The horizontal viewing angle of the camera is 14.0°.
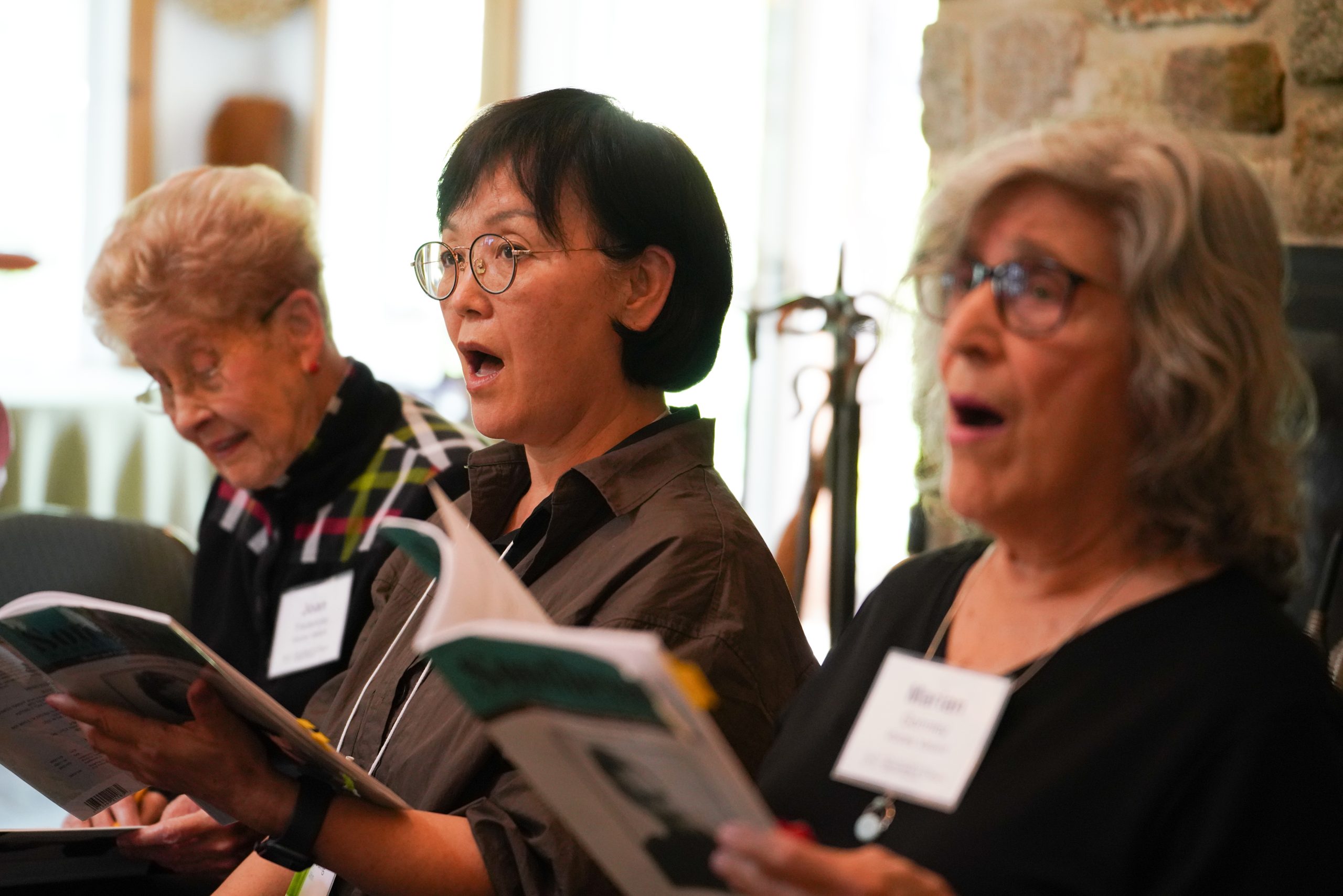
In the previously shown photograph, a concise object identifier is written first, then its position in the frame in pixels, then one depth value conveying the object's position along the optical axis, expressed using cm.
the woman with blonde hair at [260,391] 467
